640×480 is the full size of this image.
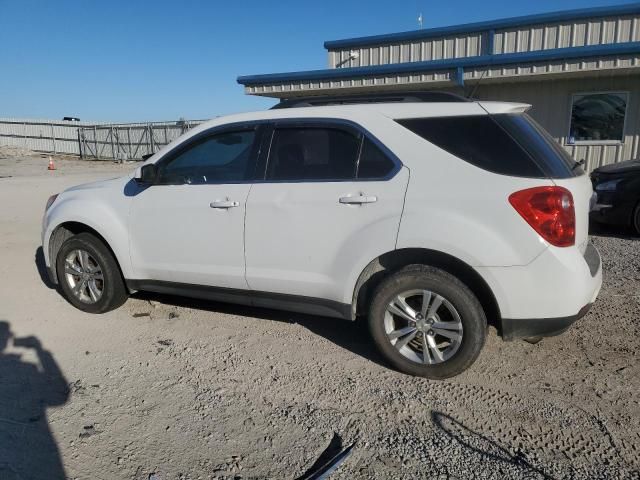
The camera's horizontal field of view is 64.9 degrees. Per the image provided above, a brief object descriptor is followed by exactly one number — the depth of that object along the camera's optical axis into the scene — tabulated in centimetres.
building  1066
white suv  305
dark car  734
